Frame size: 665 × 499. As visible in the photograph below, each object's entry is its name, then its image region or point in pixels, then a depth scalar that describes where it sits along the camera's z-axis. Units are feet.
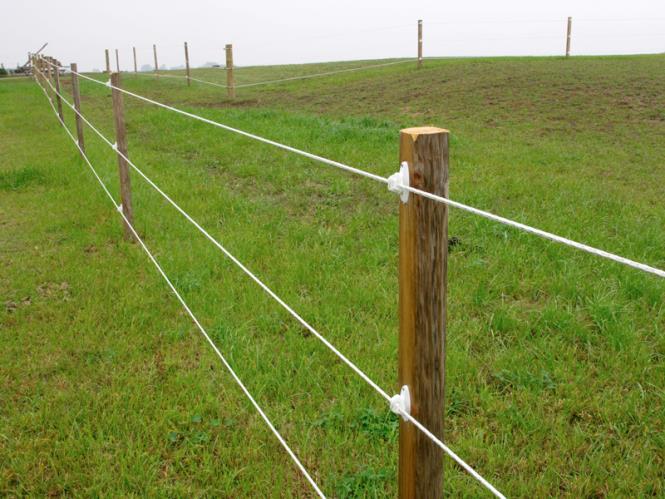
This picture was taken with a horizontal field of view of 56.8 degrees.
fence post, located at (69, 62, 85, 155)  27.27
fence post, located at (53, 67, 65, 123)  35.31
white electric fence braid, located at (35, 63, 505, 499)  5.18
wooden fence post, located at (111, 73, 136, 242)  17.49
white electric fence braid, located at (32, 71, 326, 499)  10.65
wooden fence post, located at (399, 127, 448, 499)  4.97
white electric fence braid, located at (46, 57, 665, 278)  3.62
